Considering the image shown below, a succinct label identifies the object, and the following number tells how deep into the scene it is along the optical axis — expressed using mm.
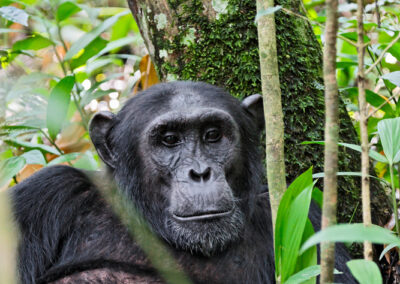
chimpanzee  6648
